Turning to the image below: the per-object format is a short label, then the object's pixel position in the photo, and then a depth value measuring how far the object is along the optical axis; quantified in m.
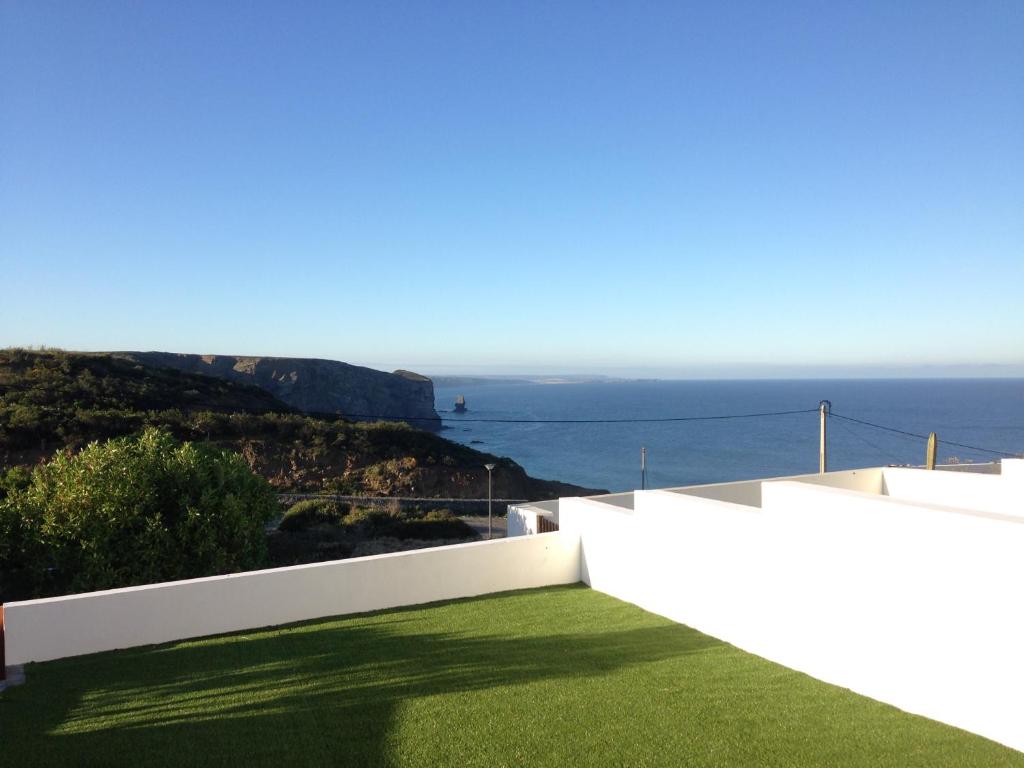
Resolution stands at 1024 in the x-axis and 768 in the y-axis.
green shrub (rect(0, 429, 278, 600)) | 8.12
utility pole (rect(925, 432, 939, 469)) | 14.53
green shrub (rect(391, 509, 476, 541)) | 15.76
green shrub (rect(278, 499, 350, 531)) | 16.34
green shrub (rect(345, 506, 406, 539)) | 15.63
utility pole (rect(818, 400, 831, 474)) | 17.17
